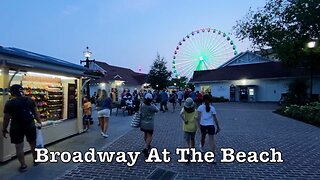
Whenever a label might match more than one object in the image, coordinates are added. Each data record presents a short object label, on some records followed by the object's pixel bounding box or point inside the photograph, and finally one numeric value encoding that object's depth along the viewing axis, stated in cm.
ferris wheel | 2955
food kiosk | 500
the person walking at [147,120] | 514
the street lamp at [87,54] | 1278
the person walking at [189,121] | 493
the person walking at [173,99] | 1575
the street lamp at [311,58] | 1746
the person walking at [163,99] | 1488
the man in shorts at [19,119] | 432
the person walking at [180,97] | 1823
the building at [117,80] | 3004
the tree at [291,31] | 1797
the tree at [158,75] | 3059
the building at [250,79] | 2554
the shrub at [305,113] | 1014
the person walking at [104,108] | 719
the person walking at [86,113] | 853
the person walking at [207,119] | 491
